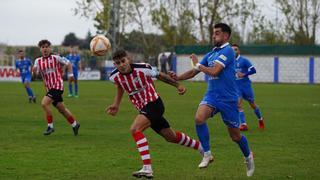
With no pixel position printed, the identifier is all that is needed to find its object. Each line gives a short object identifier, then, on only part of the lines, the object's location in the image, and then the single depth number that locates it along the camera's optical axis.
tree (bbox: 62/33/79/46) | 124.69
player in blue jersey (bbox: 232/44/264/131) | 16.92
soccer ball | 12.22
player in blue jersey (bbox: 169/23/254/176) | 10.34
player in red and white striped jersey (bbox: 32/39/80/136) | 16.22
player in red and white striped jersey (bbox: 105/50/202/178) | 10.23
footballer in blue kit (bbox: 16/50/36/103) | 29.55
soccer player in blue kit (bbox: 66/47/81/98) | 34.53
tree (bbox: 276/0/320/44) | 69.75
